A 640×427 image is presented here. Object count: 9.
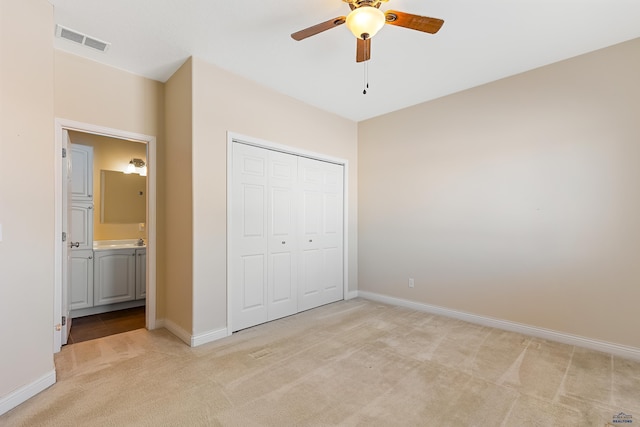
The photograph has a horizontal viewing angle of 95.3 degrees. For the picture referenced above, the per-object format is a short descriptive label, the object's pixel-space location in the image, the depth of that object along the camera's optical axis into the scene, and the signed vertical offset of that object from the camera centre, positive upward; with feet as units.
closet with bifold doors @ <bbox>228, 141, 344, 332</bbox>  10.75 -0.85
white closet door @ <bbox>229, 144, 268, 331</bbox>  10.60 -0.89
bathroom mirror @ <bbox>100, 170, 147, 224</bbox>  14.40 +0.86
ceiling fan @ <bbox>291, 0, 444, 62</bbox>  5.95 +4.13
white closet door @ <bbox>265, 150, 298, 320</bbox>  11.76 -0.89
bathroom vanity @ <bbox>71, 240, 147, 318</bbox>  12.33 -2.85
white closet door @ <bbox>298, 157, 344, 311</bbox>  13.12 -0.89
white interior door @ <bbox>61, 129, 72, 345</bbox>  9.27 -0.61
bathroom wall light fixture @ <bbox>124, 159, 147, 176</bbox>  15.08 +2.48
